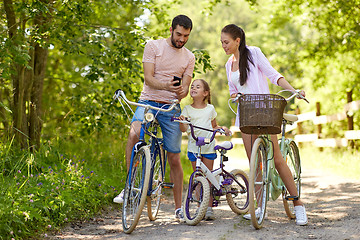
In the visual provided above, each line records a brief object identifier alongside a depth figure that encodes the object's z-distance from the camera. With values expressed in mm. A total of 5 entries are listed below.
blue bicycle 4523
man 4898
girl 5355
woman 4887
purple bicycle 4820
